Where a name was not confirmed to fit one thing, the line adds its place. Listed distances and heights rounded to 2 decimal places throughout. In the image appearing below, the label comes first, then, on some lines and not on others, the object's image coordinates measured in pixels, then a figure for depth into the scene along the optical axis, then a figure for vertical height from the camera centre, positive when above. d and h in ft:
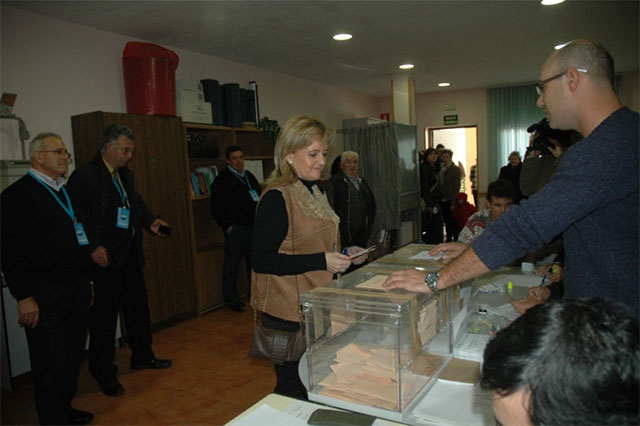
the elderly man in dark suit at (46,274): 7.64 -1.51
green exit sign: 30.91 +3.11
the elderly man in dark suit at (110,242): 9.71 -1.30
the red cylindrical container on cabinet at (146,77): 13.29 +3.08
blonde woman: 5.74 -0.83
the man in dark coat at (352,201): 15.98 -1.11
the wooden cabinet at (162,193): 12.59 -0.39
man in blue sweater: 3.81 -0.42
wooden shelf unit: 15.30 -0.76
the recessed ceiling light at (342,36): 15.44 +4.60
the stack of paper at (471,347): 4.99 -2.06
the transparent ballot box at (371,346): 4.07 -1.71
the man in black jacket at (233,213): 15.24 -1.24
